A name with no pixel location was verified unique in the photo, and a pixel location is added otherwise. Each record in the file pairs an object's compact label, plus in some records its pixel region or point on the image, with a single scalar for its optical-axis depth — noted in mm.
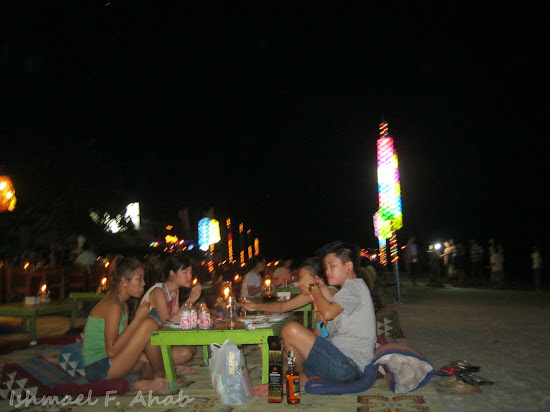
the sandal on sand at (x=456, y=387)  5008
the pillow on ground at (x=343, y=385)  4746
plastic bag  4645
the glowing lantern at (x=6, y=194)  11641
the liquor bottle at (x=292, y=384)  4598
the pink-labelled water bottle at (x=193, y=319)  5051
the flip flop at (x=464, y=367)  5690
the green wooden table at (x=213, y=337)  4848
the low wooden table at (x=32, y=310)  8375
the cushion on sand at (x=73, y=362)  5105
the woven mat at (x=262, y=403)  4516
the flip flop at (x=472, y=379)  5247
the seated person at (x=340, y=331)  4742
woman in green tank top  4906
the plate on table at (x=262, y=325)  4965
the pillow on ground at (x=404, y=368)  4922
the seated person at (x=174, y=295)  5641
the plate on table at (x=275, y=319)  5342
